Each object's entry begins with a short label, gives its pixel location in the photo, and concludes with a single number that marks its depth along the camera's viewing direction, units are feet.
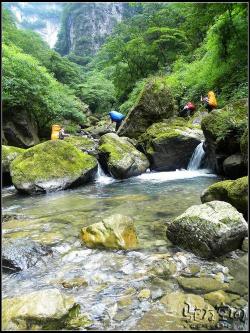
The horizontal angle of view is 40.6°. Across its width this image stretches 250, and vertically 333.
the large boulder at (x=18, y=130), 57.67
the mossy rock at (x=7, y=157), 43.34
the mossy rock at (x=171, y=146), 46.65
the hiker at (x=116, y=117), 65.26
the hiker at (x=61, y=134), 60.05
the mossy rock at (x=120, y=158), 44.39
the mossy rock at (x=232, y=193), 20.22
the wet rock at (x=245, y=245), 17.20
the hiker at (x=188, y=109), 60.95
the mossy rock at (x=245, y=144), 27.30
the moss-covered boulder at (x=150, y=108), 55.77
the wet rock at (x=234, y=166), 35.42
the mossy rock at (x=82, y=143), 56.03
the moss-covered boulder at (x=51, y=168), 38.01
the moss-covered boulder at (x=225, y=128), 35.65
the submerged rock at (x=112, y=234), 18.89
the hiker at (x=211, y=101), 47.16
